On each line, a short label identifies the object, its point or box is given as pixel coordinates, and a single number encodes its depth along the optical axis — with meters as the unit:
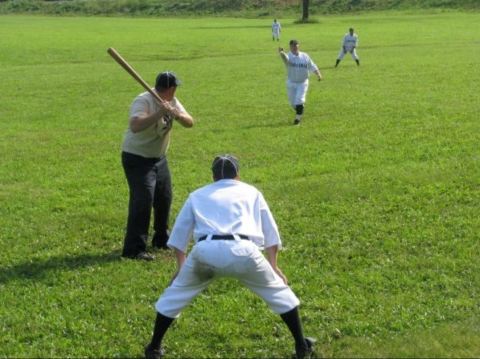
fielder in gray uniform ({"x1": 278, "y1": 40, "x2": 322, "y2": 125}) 17.41
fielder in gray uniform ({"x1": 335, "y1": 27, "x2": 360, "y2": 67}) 31.58
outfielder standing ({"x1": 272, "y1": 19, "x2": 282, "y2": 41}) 47.38
